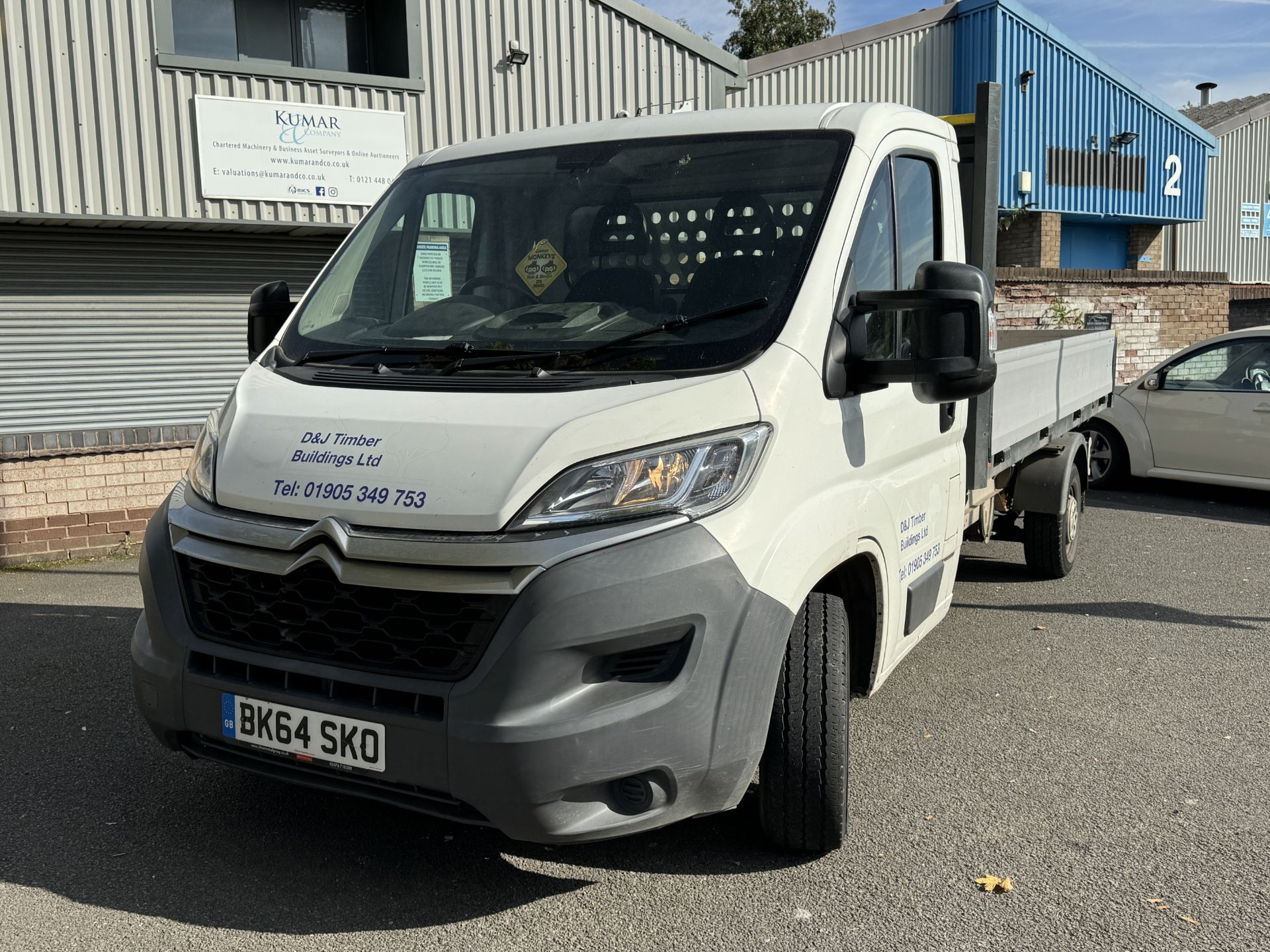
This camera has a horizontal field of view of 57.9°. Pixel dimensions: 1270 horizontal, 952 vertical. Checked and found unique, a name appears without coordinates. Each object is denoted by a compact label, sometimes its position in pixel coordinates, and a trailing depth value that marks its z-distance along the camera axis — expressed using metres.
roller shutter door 8.99
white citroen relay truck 2.79
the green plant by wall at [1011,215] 21.08
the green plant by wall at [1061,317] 14.93
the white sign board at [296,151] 9.38
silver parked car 9.52
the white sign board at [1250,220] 27.81
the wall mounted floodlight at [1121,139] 22.33
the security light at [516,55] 10.51
